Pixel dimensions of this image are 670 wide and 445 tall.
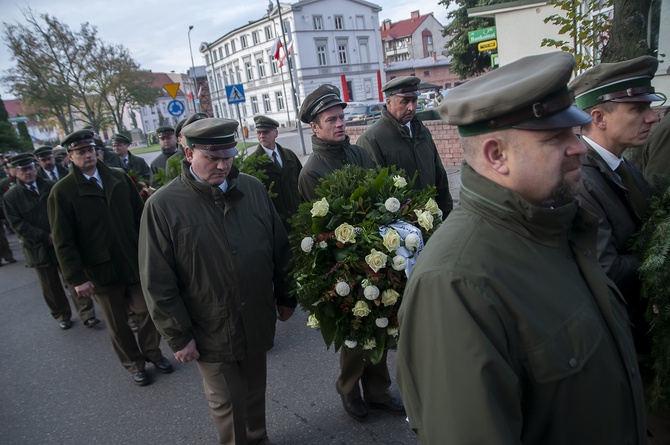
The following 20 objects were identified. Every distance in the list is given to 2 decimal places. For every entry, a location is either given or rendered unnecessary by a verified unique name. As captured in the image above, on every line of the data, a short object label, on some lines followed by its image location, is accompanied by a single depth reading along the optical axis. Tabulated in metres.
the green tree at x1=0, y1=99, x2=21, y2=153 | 17.34
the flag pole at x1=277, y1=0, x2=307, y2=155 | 19.24
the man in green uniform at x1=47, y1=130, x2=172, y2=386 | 4.41
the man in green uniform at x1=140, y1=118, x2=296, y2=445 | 2.97
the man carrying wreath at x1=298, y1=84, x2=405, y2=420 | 3.58
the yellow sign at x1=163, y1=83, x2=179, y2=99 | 12.18
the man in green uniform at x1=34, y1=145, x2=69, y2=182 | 8.91
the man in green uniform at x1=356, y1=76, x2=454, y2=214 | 4.55
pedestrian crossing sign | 14.33
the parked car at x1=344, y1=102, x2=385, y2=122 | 30.17
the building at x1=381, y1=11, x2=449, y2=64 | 78.88
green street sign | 14.47
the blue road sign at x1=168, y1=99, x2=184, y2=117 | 12.84
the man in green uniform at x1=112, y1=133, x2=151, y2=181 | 8.99
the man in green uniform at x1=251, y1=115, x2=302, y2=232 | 6.14
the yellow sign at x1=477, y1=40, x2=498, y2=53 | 15.68
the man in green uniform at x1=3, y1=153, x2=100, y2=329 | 6.38
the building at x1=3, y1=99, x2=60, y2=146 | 37.39
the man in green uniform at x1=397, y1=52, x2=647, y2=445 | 1.30
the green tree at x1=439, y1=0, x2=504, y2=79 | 21.70
